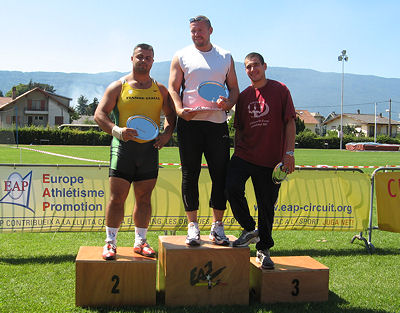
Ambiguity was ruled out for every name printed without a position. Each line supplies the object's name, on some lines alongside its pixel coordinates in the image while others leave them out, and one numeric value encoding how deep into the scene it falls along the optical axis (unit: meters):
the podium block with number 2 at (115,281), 3.91
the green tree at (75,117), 107.94
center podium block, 4.03
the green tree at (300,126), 65.94
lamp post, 61.97
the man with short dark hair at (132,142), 4.09
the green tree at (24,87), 131.57
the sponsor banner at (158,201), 5.99
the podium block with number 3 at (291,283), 4.20
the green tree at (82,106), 164.88
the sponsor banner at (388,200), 6.56
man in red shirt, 4.17
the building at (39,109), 78.38
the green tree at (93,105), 117.14
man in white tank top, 4.14
